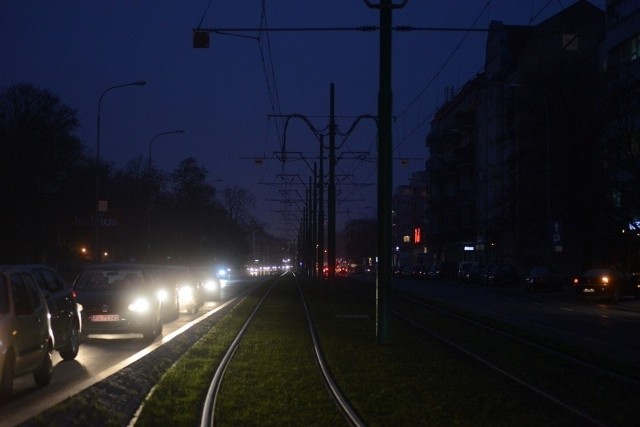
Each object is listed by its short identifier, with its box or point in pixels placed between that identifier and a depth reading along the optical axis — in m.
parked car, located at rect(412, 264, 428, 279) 99.43
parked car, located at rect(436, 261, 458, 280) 90.42
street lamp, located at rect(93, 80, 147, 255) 49.53
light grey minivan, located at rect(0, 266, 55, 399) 12.59
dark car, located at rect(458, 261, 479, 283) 78.38
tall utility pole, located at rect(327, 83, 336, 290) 47.99
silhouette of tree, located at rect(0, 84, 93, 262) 62.91
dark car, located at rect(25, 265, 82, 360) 15.91
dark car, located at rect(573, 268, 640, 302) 44.25
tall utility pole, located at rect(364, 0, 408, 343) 20.44
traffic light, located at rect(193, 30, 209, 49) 22.47
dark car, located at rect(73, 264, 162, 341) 22.00
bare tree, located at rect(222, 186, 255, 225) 127.25
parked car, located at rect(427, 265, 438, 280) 93.05
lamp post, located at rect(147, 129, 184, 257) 64.69
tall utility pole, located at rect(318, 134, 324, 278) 68.12
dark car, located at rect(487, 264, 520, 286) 69.81
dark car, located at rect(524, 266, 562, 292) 58.78
